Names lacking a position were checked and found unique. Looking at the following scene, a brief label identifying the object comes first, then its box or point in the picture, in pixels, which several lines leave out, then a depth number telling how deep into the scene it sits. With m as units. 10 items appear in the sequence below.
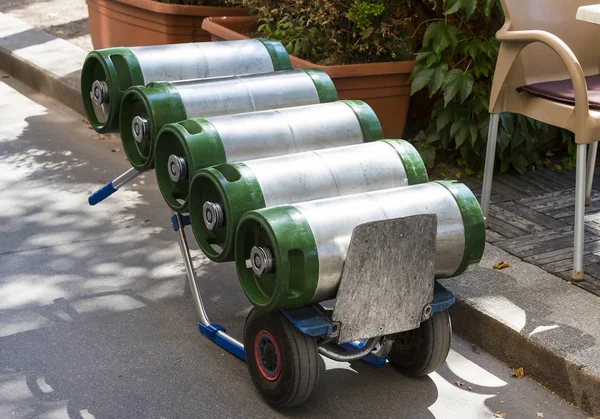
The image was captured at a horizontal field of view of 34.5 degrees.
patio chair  3.77
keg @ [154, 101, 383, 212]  3.32
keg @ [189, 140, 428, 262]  3.12
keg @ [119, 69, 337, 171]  3.54
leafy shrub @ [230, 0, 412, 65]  4.89
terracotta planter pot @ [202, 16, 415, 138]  4.76
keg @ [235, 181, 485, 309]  2.90
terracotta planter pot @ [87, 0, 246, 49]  5.99
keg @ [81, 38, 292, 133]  3.83
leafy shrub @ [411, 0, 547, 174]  4.75
